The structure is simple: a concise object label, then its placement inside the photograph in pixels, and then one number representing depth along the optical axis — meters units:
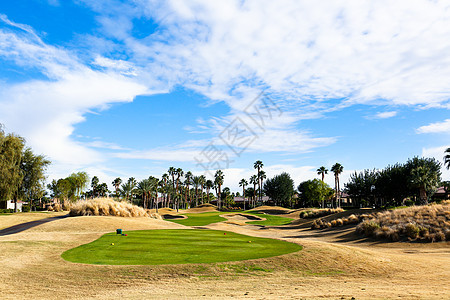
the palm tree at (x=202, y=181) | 119.00
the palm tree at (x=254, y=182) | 115.54
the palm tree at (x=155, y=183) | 102.81
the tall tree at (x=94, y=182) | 110.62
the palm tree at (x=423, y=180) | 45.03
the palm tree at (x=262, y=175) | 111.84
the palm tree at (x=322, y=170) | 98.38
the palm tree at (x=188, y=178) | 120.38
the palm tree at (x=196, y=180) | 115.79
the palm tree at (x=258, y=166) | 111.62
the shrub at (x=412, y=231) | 24.94
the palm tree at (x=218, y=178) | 112.43
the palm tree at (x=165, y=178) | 115.21
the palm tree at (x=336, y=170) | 91.19
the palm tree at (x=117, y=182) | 116.88
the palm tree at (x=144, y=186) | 86.86
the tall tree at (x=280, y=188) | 102.06
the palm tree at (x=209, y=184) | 129.86
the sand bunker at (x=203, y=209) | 93.25
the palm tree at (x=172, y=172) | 118.38
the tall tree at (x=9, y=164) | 47.72
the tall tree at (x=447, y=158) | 48.53
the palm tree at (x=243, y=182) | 125.88
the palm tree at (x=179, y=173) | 118.88
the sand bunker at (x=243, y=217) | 62.34
